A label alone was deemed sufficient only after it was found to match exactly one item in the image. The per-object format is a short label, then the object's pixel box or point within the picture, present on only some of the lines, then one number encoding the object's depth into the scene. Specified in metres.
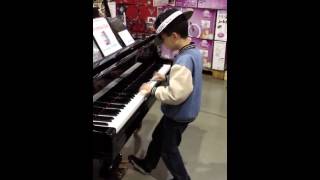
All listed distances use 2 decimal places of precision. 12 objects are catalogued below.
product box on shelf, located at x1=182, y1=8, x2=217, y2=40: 3.75
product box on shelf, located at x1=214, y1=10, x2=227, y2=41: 3.69
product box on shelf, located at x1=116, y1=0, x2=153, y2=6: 3.34
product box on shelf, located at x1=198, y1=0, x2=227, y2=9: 3.62
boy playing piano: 1.37
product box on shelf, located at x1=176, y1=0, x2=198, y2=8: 3.77
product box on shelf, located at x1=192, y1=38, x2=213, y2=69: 3.86
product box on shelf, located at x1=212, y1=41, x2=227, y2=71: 3.77
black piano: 1.15
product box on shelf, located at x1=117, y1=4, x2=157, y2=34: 2.83
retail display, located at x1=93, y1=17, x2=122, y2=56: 1.45
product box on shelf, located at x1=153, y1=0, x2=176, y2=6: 3.17
